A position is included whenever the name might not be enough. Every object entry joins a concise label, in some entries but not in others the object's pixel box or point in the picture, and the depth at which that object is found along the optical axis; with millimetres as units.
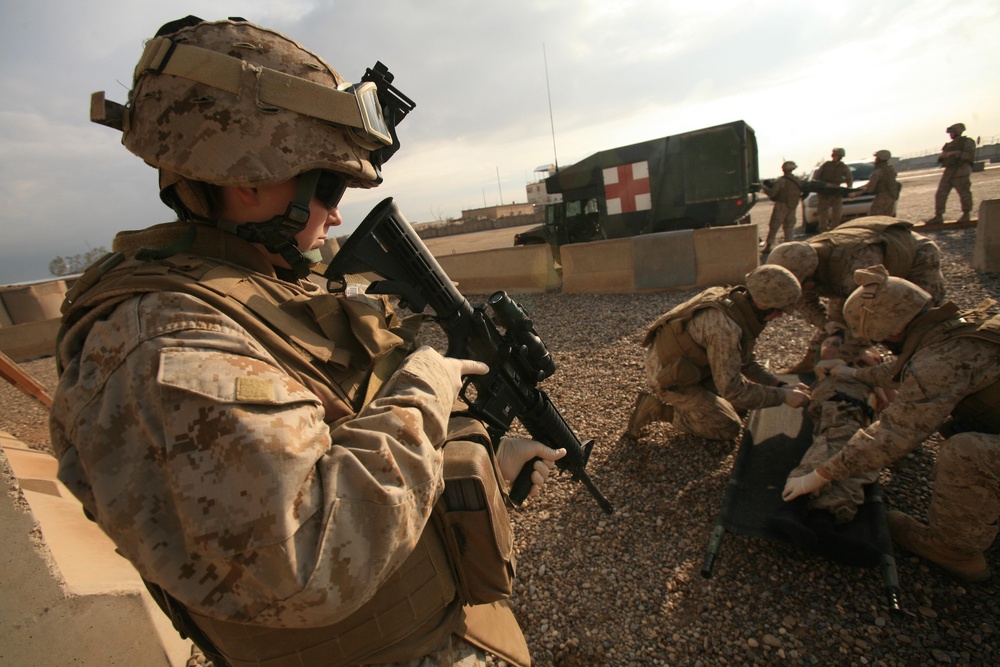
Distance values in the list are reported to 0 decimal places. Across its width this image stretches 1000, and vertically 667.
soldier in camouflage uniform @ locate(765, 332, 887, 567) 2447
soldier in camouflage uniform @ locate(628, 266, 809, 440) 3455
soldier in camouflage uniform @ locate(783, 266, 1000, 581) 2285
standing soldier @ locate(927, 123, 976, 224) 9117
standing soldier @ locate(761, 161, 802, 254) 10172
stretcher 2465
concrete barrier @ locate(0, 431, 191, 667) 1710
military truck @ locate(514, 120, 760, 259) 10523
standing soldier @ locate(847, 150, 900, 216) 9570
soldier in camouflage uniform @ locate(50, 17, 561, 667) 836
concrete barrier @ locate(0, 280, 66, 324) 10656
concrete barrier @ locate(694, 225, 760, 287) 7594
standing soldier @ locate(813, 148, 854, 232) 10328
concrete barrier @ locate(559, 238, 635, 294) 8539
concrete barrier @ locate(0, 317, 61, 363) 9828
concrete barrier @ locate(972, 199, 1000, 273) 6227
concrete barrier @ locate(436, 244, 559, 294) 9500
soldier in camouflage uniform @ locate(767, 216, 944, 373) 4281
